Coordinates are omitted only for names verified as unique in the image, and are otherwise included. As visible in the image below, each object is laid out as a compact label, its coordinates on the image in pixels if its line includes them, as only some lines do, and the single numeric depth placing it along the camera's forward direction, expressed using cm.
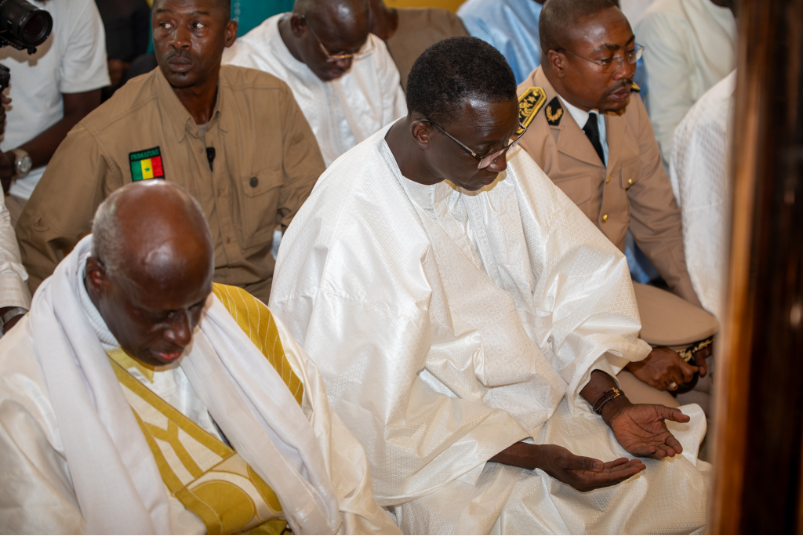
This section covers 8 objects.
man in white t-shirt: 290
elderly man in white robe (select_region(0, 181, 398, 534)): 122
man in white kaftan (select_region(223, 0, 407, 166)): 325
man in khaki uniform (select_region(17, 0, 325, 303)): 235
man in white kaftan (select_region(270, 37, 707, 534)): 179
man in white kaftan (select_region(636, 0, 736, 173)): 357
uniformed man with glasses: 265
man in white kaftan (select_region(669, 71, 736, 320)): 273
